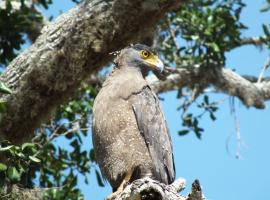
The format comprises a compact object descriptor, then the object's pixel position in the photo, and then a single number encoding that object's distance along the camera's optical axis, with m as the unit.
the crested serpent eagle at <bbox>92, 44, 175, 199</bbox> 11.37
